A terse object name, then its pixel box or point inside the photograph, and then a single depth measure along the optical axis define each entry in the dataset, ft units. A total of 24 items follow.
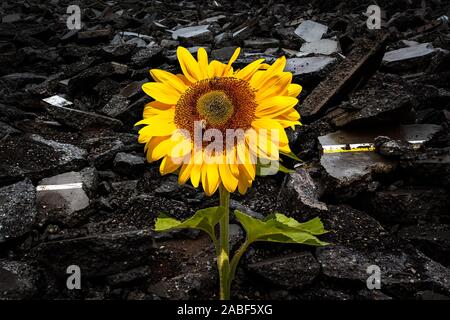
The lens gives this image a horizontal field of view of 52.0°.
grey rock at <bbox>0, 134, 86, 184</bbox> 8.63
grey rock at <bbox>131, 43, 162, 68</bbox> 12.85
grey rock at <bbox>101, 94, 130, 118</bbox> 10.87
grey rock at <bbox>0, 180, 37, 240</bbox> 7.34
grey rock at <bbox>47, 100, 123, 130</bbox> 10.59
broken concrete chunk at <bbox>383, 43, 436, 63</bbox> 12.98
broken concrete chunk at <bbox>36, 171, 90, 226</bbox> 7.91
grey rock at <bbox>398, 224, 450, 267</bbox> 7.27
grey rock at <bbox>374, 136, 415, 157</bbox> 8.43
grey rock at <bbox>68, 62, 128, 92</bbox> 12.01
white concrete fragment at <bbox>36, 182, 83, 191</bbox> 8.47
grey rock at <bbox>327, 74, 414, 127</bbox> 9.24
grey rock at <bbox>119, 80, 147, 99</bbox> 11.16
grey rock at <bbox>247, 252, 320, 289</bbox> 6.66
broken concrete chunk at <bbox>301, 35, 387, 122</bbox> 10.42
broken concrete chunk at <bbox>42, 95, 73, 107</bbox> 11.00
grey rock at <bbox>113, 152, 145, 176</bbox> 9.16
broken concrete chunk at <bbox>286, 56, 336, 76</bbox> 11.59
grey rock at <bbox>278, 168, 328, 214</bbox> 7.49
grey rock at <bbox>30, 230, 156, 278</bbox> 6.73
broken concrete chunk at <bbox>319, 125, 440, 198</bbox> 8.11
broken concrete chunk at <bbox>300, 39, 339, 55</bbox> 14.73
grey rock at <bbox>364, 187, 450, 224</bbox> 7.93
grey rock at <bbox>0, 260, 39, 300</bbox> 6.35
